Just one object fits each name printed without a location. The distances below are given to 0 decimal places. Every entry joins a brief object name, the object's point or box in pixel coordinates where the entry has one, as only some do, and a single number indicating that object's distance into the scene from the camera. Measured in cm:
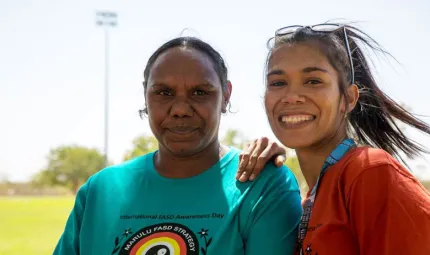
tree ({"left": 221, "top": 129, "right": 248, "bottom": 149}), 5261
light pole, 4188
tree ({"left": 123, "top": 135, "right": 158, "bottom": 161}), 5511
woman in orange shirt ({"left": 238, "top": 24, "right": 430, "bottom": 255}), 216
